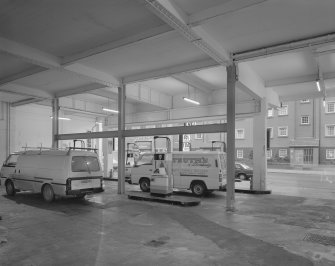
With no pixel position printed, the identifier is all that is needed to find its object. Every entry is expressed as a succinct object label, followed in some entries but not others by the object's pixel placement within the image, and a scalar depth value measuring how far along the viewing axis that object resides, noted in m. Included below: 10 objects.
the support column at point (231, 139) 8.52
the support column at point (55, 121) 13.75
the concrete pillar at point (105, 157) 18.55
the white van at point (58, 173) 9.07
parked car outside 16.81
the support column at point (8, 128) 16.09
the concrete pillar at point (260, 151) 12.16
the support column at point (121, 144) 11.51
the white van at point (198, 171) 10.75
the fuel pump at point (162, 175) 10.08
